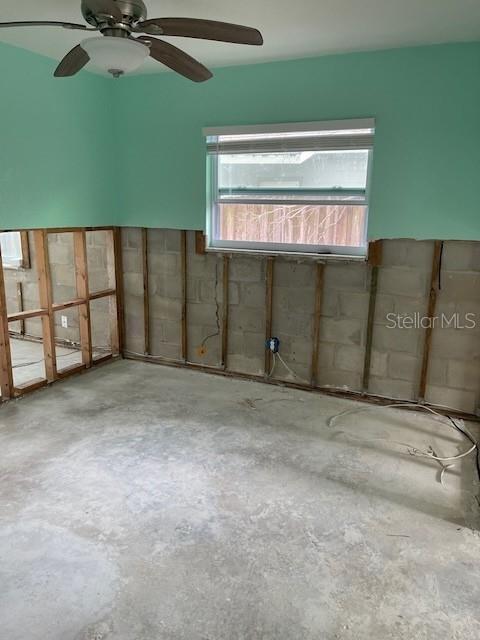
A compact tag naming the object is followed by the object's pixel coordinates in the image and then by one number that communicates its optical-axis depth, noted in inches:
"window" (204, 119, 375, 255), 144.9
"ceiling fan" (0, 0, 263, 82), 74.7
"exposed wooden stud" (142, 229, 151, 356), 179.6
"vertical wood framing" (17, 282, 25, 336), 212.7
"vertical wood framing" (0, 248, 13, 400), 143.2
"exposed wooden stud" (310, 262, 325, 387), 152.3
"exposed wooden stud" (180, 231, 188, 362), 171.9
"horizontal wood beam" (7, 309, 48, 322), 149.3
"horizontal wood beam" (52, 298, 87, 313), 163.3
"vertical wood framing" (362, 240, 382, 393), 143.3
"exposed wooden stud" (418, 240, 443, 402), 136.7
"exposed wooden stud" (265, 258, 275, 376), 159.6
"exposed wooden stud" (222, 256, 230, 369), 166.6
